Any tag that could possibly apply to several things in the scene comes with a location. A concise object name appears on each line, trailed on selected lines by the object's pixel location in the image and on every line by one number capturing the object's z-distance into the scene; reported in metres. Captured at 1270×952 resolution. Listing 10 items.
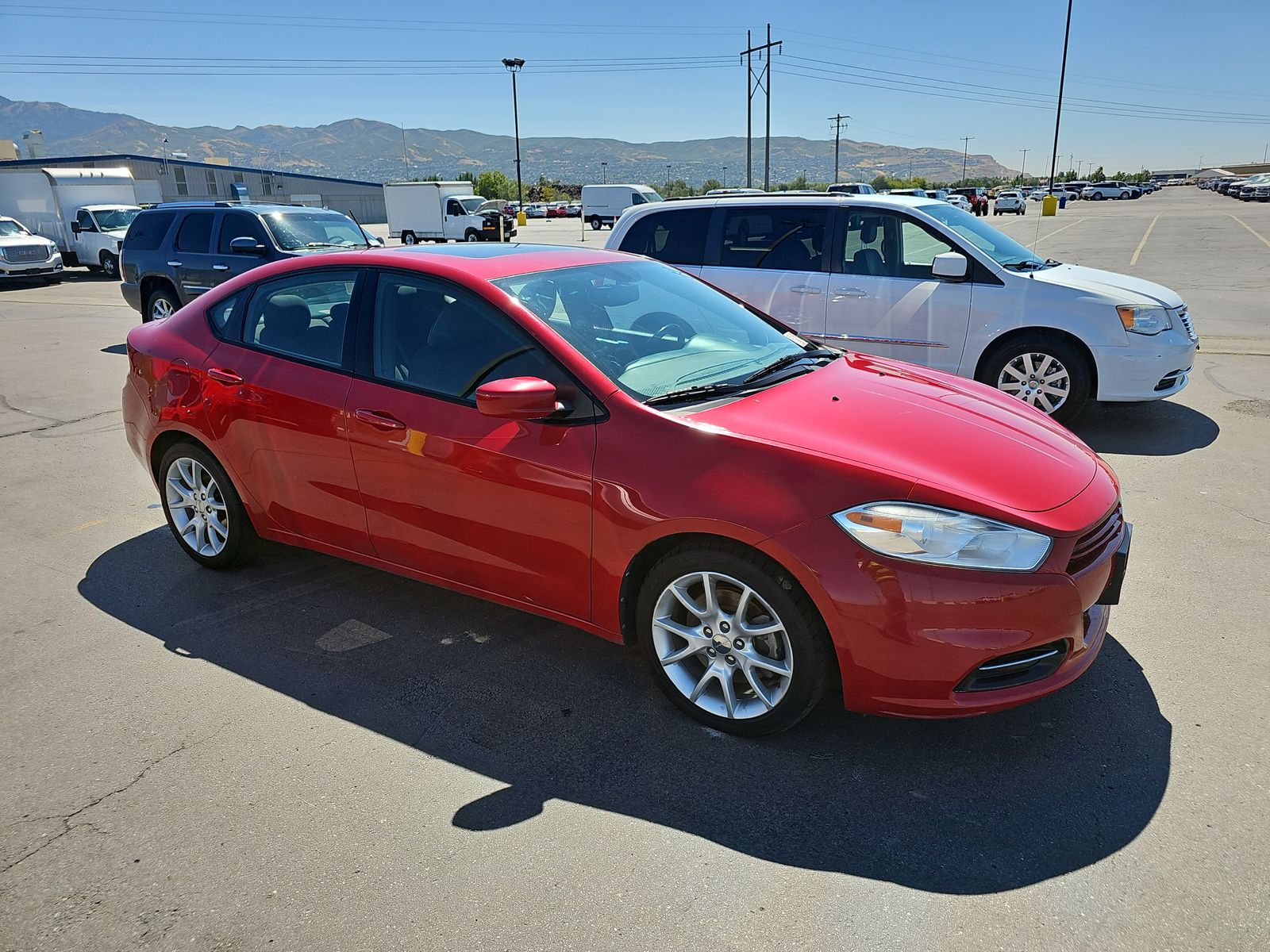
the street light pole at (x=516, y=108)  50.88
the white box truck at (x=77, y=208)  24.98
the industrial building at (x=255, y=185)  60.09
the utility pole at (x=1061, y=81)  53.38
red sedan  2.76
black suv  11.13
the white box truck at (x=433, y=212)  39.53
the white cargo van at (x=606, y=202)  49.28
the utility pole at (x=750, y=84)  59.19
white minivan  6.80
